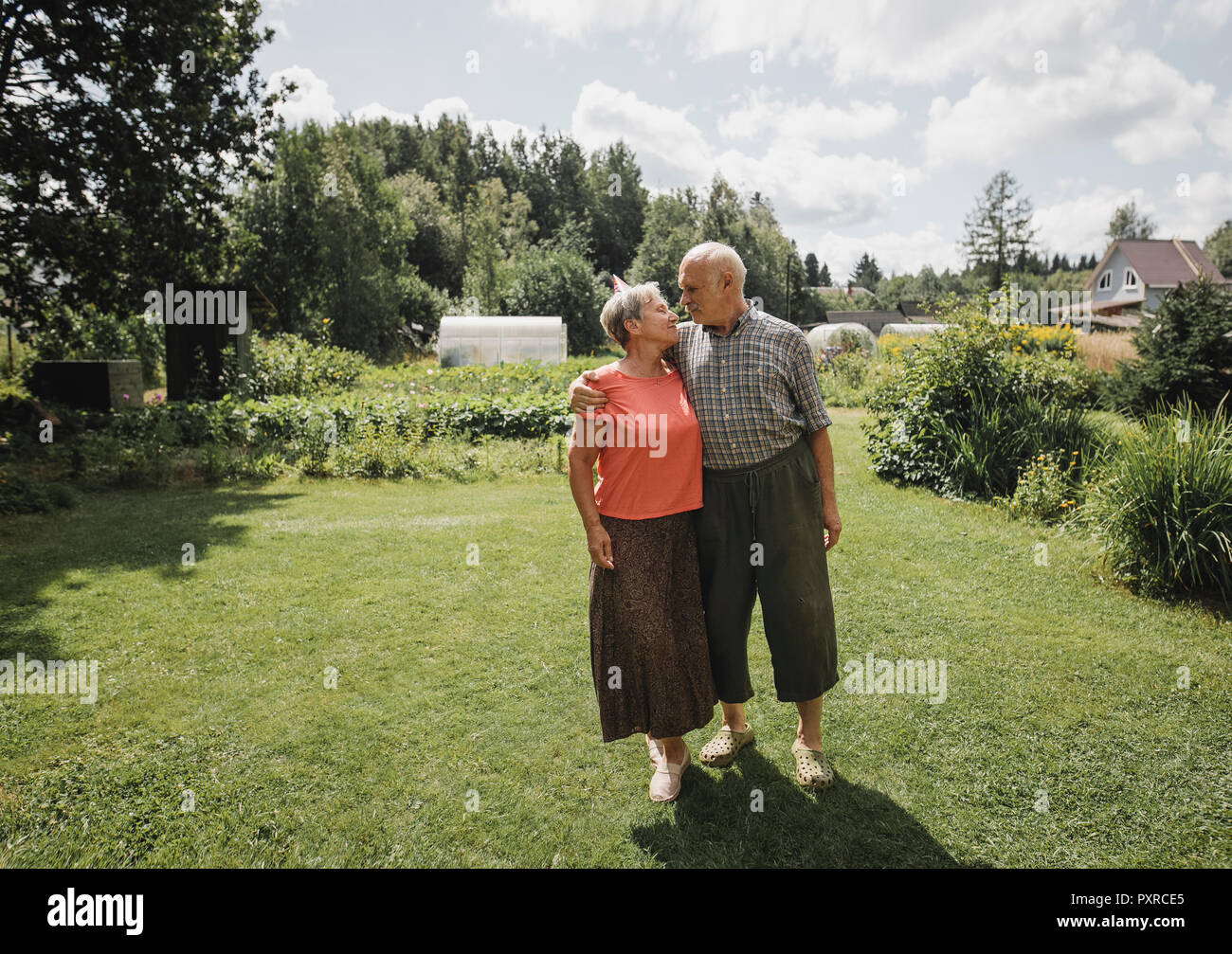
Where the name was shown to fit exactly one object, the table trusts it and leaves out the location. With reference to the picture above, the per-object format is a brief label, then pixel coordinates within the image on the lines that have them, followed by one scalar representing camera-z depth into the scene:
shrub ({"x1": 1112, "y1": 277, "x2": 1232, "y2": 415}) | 9.13
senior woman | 2.66
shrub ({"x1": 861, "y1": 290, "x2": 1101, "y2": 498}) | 7.35
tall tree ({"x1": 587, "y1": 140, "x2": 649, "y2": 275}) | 52.12
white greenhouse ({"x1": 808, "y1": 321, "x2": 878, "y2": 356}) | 26.31
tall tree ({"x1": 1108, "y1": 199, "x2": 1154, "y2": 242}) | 60.44
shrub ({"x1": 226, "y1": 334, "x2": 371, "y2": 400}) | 12.73
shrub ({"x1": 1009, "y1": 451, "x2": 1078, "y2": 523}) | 6.51
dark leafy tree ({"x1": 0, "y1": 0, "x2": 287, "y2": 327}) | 10.01
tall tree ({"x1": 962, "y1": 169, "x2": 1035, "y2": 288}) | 50.72
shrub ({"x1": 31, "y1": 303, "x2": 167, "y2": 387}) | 15.09
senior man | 2.74
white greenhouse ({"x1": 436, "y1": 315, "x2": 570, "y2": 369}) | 21.06
